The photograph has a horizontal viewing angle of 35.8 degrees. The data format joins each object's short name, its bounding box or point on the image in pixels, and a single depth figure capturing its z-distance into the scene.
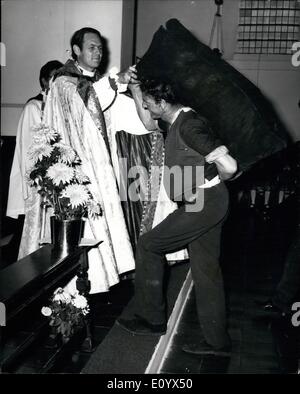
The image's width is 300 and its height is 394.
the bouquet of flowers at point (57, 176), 2.53
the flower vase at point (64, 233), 2.64
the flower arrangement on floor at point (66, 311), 2.72
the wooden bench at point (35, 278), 1.97
